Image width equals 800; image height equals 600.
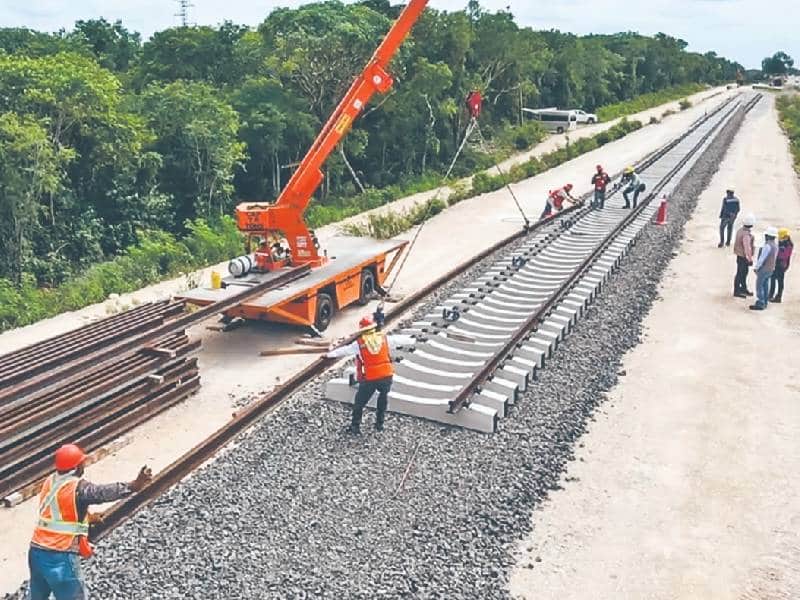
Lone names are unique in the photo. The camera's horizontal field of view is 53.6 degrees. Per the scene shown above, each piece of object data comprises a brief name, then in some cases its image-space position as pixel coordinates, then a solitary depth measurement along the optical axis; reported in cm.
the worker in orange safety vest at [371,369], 833
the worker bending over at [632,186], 2166
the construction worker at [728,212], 1819
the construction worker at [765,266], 1352
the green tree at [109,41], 4559
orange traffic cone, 2053
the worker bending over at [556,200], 2117
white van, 5347
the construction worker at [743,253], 1445
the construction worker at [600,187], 2159
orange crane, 1248
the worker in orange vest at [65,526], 543
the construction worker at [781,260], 1405
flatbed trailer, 1171
